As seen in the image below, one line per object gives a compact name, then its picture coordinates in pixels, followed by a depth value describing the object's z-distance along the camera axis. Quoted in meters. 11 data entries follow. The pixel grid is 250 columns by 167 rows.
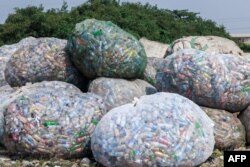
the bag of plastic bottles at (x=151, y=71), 7.53
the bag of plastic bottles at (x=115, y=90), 6.66
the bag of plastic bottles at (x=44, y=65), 7.03
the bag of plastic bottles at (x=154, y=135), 5.23
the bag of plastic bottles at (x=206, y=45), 7.73
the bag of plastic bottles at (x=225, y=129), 6.20
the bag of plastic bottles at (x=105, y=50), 6.72
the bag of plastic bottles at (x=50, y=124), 5.73
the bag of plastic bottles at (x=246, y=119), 6.42
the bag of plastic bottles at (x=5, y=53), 8.12
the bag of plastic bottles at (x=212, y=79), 6.13
